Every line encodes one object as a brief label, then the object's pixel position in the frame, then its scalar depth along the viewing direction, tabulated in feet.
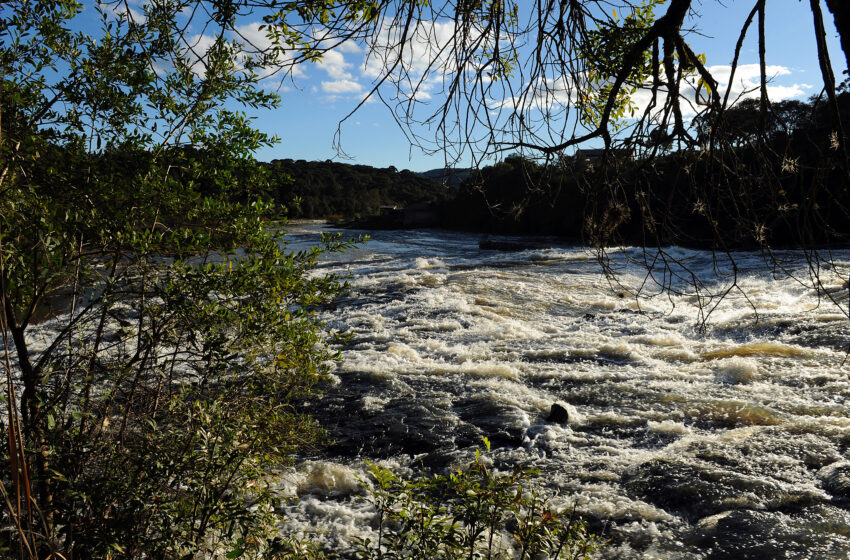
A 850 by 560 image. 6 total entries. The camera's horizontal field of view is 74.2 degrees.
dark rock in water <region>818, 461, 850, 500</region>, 16.40
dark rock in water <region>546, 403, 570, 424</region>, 22.20
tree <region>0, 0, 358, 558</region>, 7.84
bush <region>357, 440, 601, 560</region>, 8.10
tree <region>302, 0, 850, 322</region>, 6.75
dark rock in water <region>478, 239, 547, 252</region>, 85.92
